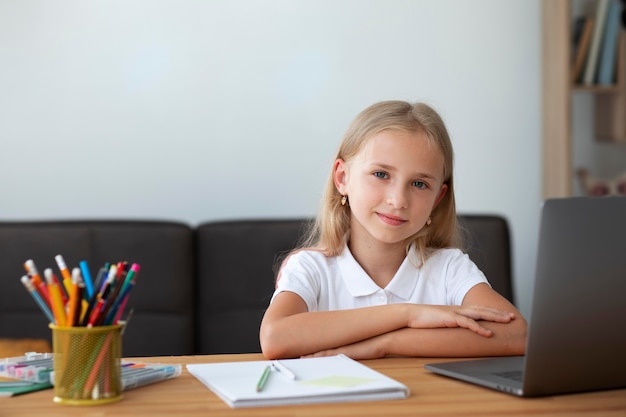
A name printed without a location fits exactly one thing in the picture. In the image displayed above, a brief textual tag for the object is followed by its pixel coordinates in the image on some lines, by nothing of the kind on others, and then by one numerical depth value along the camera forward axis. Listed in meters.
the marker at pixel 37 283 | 1.60
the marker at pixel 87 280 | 1.61
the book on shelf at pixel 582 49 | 3.62
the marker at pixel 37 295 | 1.59
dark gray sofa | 3.06
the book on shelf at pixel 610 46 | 3.61
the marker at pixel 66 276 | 1.61
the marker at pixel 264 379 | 1.63
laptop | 1.56
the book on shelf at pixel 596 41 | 3.61
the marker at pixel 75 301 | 1.59
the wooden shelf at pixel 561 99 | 3.54
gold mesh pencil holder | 1.58
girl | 1.94
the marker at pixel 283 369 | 1.71
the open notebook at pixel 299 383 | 1.60
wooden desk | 1.57
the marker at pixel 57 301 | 1.59
